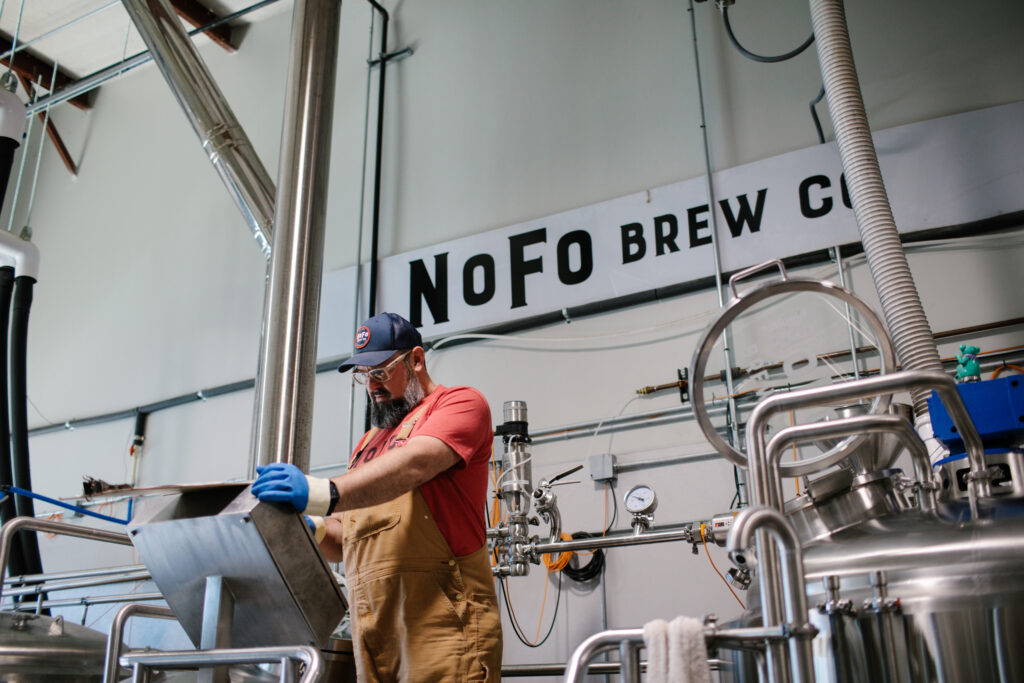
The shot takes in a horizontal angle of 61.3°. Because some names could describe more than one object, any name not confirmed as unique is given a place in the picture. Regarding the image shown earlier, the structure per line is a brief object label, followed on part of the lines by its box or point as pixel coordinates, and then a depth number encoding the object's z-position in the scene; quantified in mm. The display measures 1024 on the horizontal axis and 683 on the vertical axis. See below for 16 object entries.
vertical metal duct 3488
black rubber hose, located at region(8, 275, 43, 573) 3494
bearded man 1818
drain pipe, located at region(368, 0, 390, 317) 4352
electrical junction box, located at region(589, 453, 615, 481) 3371
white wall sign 3102
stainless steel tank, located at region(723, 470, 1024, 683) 1378
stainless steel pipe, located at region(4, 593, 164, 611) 3295
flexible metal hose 2242
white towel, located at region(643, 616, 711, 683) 1123
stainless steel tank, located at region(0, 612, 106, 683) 2529
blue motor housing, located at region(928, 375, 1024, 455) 1890
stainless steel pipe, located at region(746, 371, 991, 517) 1297
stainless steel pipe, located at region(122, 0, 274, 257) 4195
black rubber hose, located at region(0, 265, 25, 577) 3420
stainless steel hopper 1450
